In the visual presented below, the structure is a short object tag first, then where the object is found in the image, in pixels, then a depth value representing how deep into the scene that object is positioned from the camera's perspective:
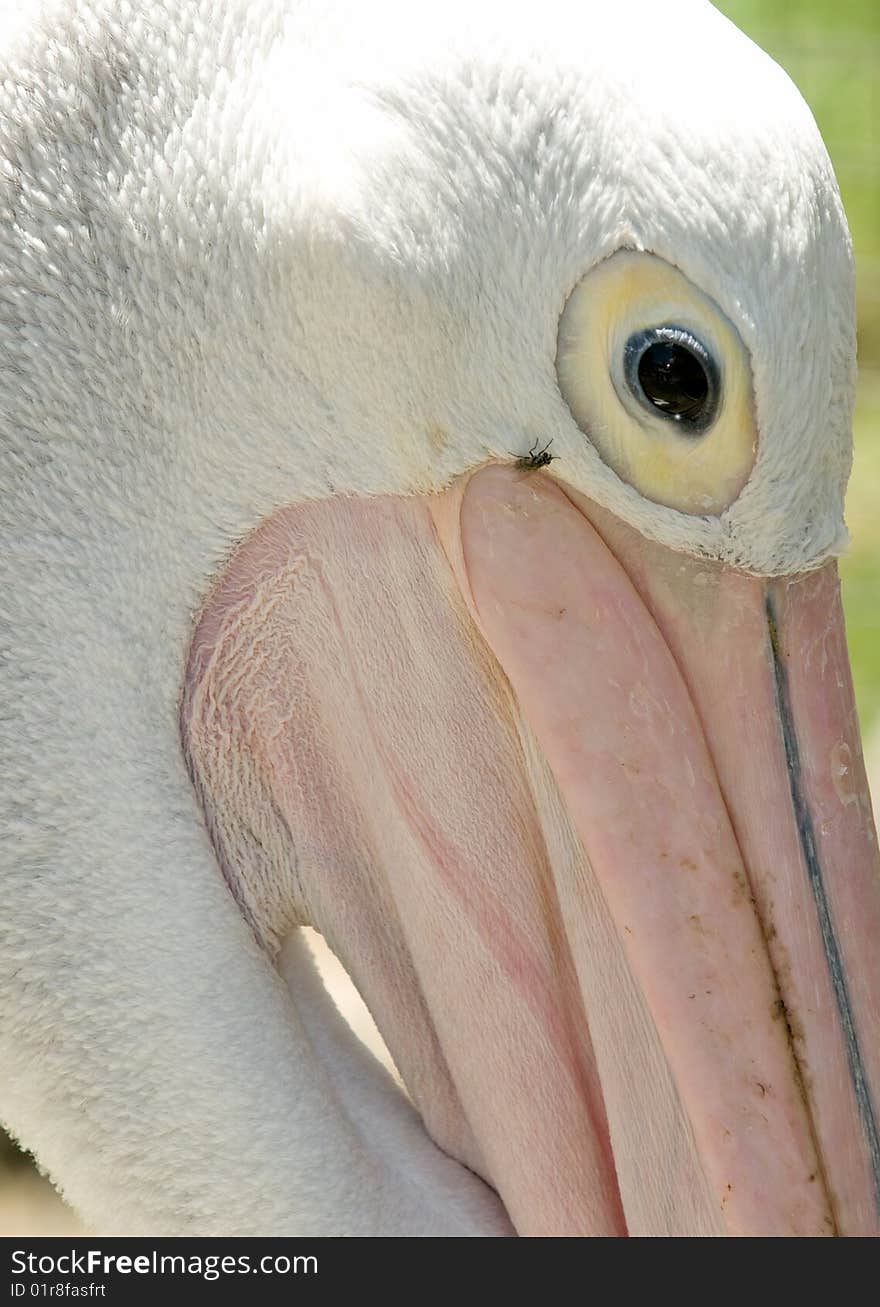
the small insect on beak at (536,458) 1.85
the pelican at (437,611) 1.84
